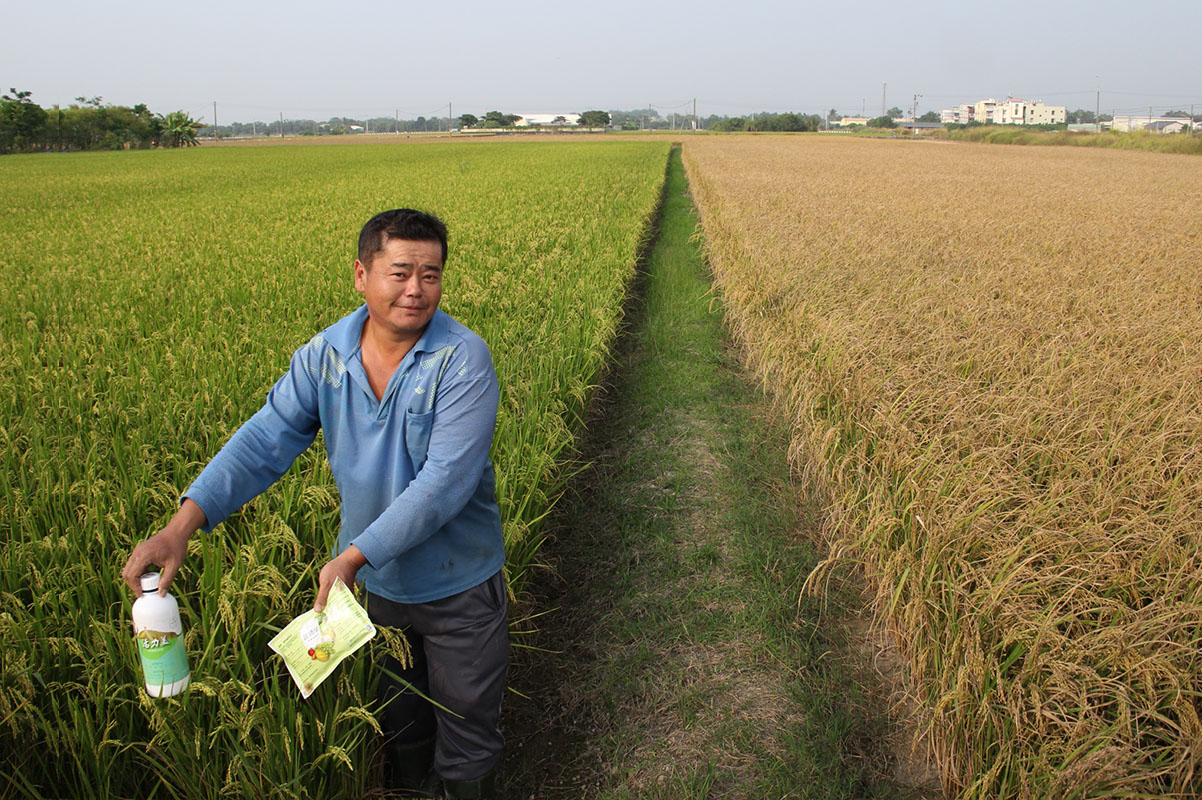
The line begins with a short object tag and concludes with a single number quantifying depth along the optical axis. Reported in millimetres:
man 1611
